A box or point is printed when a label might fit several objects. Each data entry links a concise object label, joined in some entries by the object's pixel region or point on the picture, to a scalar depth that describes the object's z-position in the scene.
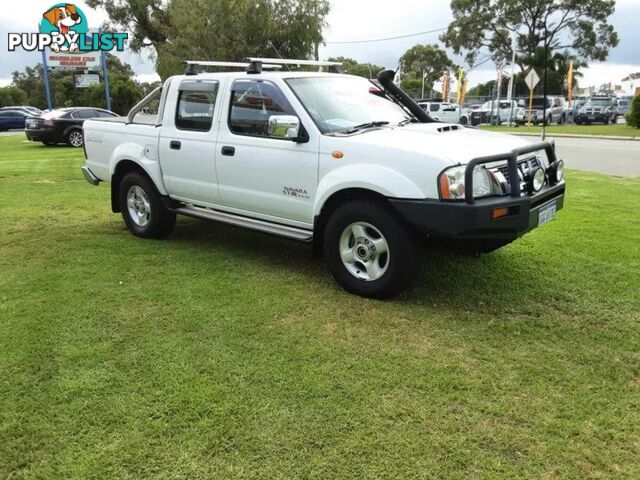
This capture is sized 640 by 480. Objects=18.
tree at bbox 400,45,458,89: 79.19
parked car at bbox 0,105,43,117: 35.69
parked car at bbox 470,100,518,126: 35.16
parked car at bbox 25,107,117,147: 19.44
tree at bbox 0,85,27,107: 59.59
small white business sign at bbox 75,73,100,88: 38.19
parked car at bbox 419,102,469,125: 31.60
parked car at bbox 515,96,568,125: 35.81
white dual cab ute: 3.97
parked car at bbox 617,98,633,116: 39.82
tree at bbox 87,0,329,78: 22.89
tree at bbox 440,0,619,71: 52.66
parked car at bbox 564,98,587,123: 35.01
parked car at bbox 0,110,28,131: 34.44
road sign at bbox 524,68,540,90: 23.32
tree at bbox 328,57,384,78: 68.00
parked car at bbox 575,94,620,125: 34.50
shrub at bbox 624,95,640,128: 28.41
